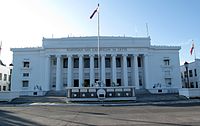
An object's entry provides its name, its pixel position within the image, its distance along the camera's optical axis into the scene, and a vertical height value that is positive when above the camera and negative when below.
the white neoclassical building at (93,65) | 50.59 +4.72
